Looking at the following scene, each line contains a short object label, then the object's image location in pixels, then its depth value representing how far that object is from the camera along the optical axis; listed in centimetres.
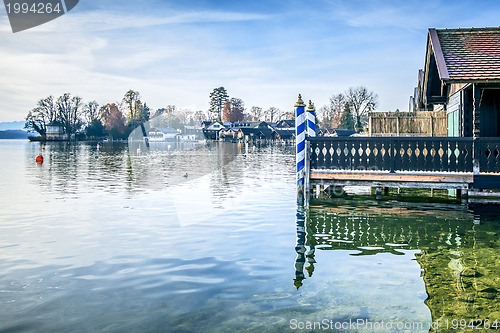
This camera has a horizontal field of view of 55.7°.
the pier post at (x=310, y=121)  1608
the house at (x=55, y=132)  14962
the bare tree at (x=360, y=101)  11362
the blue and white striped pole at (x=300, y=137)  1543
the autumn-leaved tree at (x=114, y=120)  15191
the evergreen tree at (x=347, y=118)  11498
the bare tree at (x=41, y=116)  14800
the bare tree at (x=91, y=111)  15925
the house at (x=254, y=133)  15581
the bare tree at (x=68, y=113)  15125
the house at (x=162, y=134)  18685
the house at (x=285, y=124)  17012
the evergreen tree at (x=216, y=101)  19000
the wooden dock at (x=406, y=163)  1313
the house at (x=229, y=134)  16112
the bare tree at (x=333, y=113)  13854
